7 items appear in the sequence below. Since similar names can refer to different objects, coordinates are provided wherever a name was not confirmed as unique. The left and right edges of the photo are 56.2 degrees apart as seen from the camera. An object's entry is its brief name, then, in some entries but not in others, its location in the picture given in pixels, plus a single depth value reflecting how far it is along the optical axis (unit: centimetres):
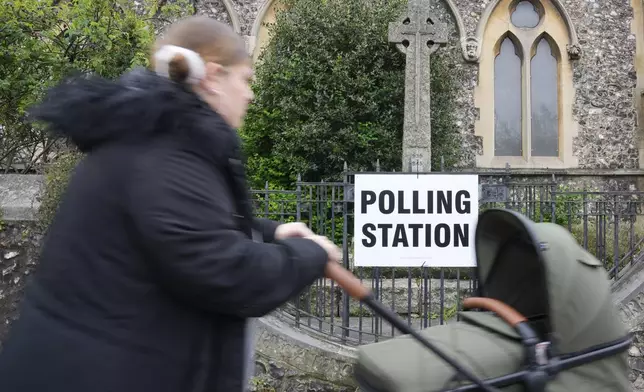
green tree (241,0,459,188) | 1033
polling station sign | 494
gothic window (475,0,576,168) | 1284
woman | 132
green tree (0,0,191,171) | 553
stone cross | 802
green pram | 175
